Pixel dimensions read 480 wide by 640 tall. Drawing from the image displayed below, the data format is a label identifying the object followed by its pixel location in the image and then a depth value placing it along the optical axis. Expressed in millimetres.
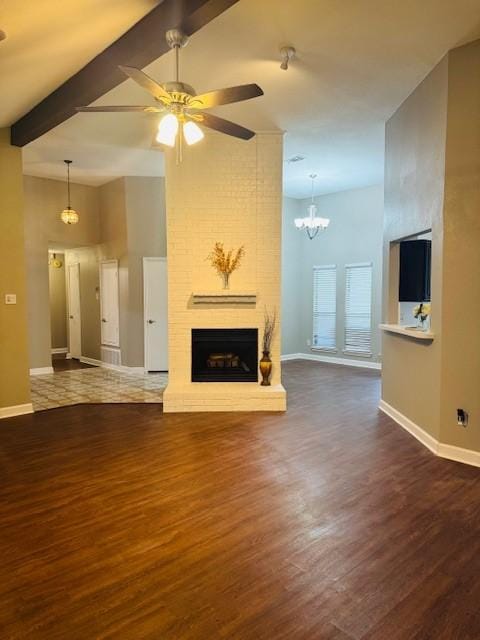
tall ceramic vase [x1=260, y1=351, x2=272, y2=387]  5316
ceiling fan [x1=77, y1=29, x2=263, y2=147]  2729
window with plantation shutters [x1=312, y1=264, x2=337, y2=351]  8633
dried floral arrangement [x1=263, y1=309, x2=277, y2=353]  5430
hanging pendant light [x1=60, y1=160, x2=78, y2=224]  7012
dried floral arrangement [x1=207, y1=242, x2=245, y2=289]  5355
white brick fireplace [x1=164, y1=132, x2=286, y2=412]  5309
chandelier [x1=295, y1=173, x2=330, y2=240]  7539
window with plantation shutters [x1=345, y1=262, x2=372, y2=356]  8023
